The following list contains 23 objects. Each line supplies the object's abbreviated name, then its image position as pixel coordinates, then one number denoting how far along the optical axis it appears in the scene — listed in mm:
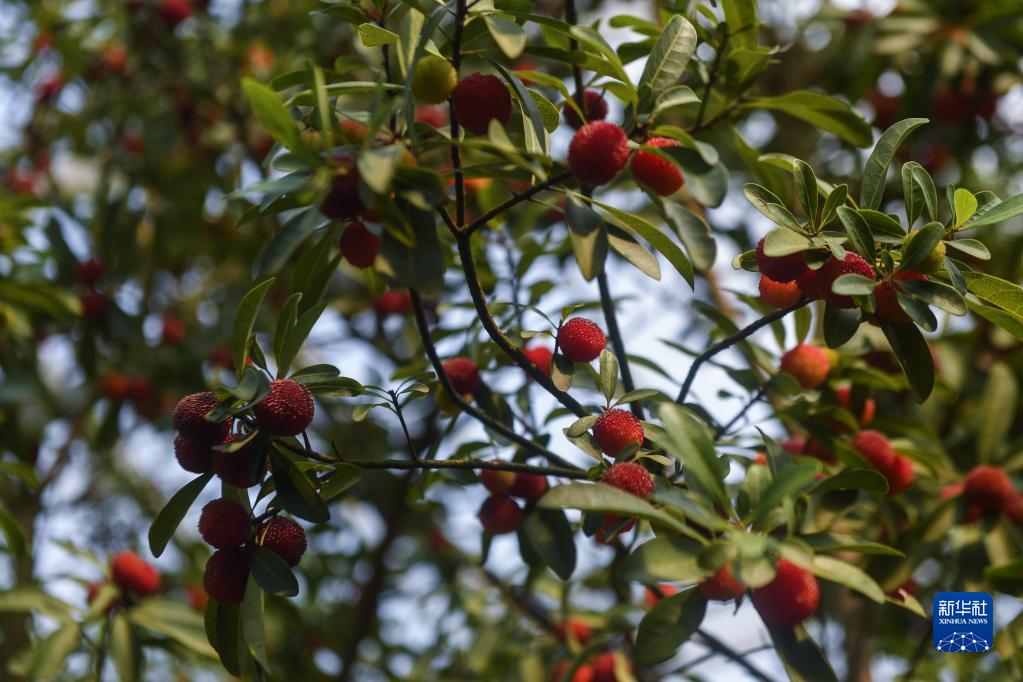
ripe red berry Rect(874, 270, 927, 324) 847
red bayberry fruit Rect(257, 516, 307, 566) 854
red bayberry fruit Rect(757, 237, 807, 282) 847
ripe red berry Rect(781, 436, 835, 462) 1034
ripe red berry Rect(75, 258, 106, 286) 1526
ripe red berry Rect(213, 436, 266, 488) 828
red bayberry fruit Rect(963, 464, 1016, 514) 1102
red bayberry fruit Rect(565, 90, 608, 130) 948
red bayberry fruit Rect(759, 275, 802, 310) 896
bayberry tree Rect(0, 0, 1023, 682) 834
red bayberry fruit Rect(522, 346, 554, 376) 1022
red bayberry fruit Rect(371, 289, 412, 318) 1570
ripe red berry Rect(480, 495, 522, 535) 953
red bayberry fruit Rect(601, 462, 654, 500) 840
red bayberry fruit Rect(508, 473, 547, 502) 953
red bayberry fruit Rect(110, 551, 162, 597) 1170
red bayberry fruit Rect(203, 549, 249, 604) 847
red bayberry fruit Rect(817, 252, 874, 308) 843
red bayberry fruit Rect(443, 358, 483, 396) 973
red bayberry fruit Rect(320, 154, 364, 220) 808
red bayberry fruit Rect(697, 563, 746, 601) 842
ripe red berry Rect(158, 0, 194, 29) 1727
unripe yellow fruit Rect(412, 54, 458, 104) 834
